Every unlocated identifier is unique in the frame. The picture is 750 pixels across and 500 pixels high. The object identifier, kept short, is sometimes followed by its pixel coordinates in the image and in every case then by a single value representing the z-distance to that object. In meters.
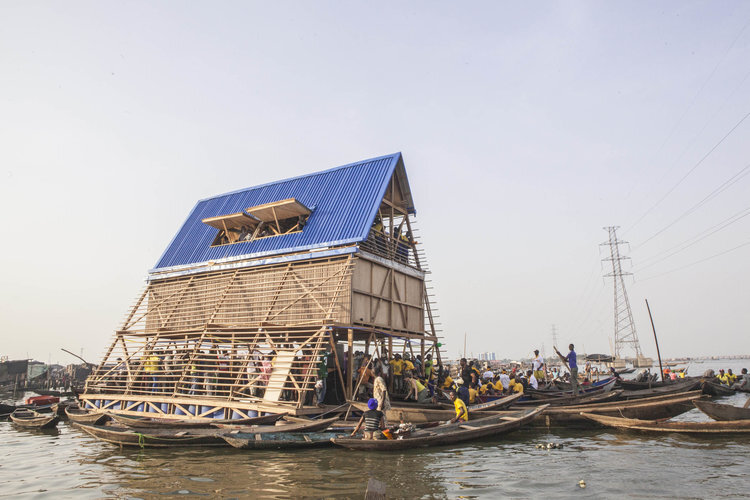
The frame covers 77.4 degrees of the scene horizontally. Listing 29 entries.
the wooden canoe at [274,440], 12.69
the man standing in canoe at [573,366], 19.50
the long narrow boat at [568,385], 25.38
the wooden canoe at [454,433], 12.18
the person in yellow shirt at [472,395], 18.17
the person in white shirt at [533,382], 24.36
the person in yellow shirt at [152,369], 19.05
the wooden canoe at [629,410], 15.21
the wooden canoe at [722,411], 13.59
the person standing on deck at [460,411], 14.77
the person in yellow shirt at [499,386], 21.42
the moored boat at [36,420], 18.95
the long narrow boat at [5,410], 24.67
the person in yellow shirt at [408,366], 19.48
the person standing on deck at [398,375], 19.38
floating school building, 17.36
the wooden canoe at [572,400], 18.09
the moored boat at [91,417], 15.79
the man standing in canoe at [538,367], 25.06
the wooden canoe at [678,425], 13.05
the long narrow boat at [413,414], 15.17
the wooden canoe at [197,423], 14.51
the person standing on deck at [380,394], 13.76
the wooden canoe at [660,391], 19.42
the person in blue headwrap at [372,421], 12.40
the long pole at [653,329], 26.05
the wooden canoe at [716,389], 28.39
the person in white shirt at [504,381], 22.88
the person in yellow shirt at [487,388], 20.36
